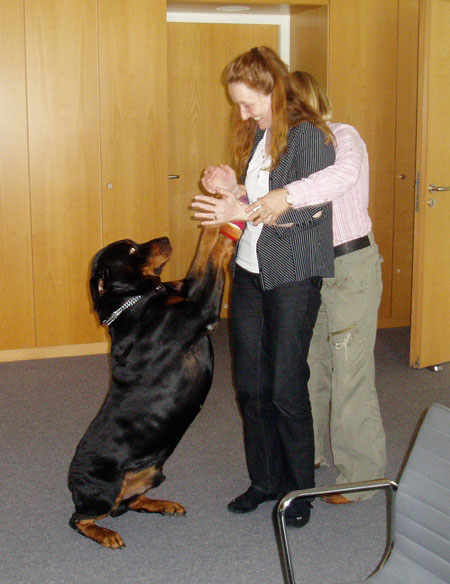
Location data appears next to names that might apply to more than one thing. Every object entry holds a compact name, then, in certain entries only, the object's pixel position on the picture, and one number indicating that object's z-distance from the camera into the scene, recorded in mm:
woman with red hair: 2229
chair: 1483
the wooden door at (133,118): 4688
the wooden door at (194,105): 5508
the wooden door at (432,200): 4180
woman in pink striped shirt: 2533
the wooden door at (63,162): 4562
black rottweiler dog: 2396
